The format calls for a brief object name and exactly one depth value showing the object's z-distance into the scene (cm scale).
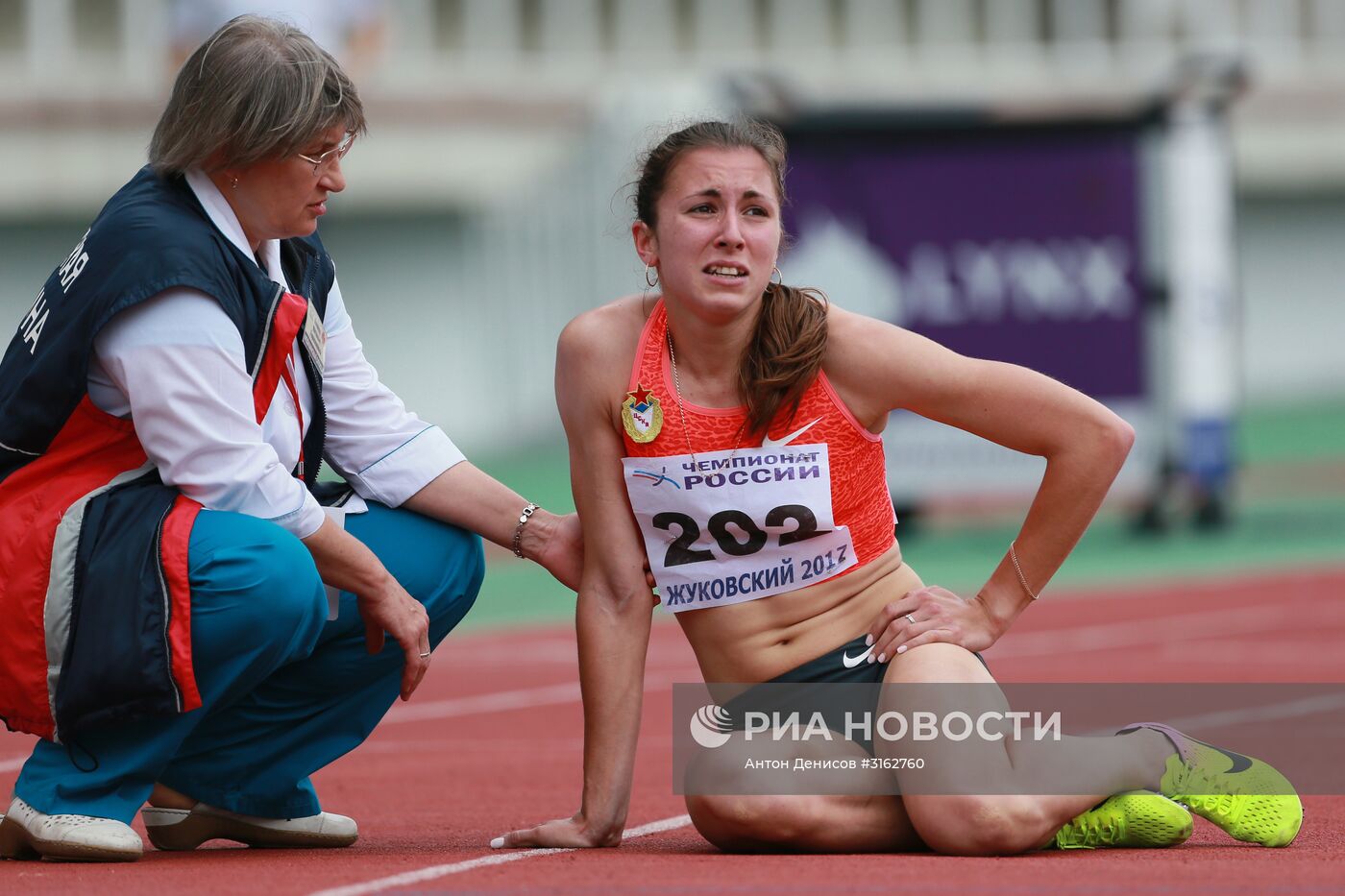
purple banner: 3102
